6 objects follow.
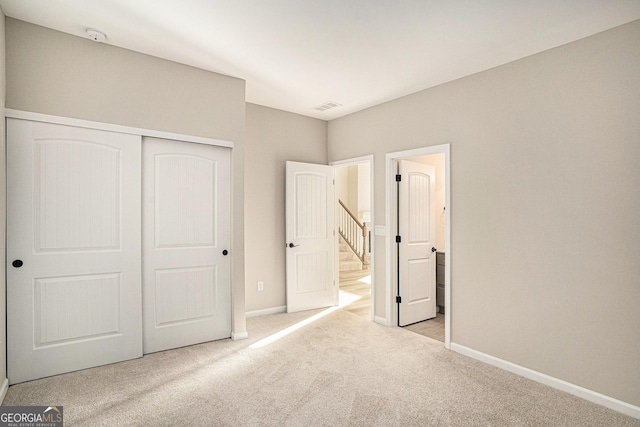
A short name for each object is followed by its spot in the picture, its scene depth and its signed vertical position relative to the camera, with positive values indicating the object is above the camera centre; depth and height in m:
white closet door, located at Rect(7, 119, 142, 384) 2.72 -0.28
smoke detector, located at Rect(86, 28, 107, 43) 2.83 +1.45
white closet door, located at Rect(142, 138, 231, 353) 3.36 -0.29
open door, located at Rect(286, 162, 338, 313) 4.85 -0.32
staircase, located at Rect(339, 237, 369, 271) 8.19 -1.09
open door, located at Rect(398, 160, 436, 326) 4.38 -0.38
